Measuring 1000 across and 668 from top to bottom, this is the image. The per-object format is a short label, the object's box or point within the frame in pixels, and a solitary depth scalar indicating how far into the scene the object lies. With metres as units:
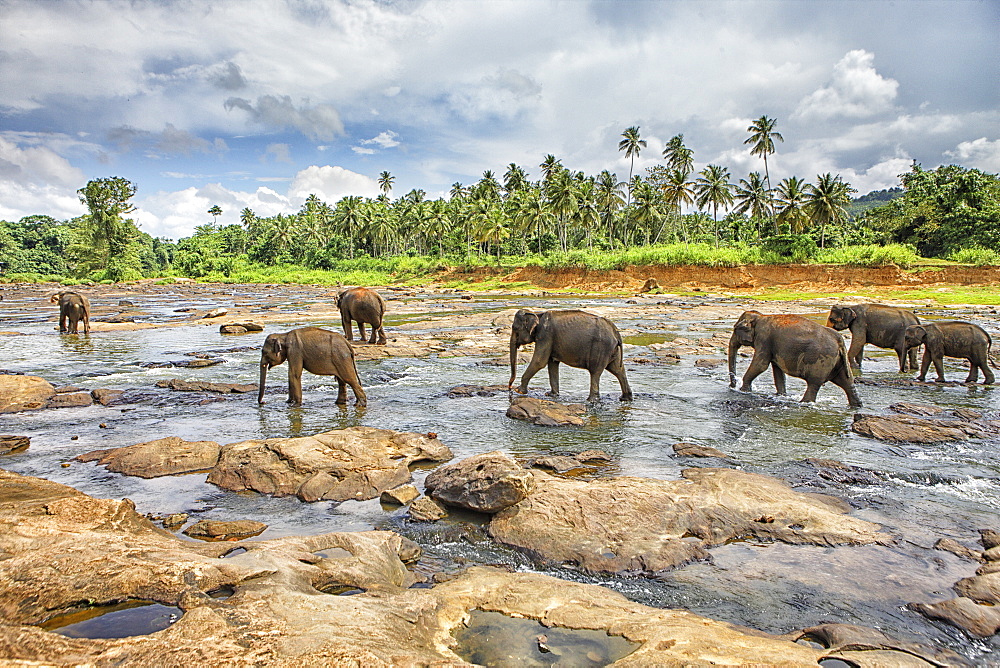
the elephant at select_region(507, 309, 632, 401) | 13.20
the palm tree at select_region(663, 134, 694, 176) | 88.19
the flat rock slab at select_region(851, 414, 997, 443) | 10.28
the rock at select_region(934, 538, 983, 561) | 6.12
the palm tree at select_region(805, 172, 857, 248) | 66.81
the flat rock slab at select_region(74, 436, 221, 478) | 8.71
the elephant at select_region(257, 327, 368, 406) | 12.20
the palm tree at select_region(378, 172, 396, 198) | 134.62
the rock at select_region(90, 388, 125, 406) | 13.58
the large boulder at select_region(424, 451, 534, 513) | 7.03
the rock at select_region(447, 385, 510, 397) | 14.26
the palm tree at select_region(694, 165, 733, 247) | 78.88
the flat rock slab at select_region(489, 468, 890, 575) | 6.15
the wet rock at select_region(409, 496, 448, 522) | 7.07
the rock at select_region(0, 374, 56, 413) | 12.82
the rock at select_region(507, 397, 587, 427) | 11.55
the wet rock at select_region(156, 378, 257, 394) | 14.68
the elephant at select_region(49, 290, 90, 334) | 26.64
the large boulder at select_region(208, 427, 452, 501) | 7.98
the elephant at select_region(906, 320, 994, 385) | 15.22
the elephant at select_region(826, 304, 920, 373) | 16.78
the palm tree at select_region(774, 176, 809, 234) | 73.06
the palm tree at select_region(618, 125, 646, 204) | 89.88
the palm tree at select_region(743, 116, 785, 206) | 76.44
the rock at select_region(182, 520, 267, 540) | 6.57
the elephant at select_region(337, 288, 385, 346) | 21.27
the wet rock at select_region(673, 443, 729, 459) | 9.58
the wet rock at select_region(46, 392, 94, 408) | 13.18
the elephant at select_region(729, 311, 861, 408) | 12.55
